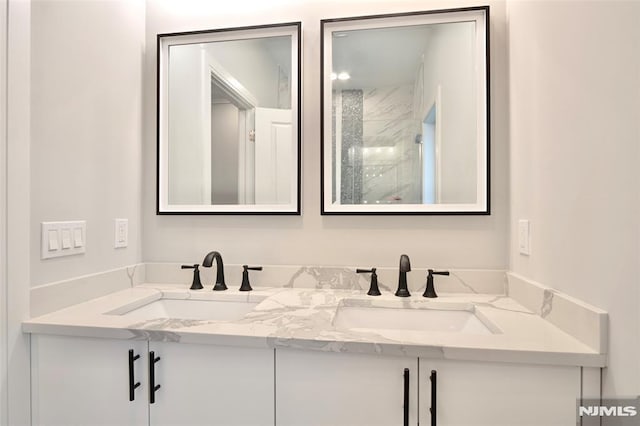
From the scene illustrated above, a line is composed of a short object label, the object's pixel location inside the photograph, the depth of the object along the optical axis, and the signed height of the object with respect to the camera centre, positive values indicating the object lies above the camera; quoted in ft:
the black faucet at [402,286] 4.22 -0.89
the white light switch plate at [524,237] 3.78 -0.26
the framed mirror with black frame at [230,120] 4.78 +1.31
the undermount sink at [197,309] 4.39 -1.24
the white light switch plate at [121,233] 4.53 -0.27
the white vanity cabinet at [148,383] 2.99 -1.54
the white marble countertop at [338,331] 2.68 -1.03
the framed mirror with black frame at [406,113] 4.43 +1.31
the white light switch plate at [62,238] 3.53 -0.28
